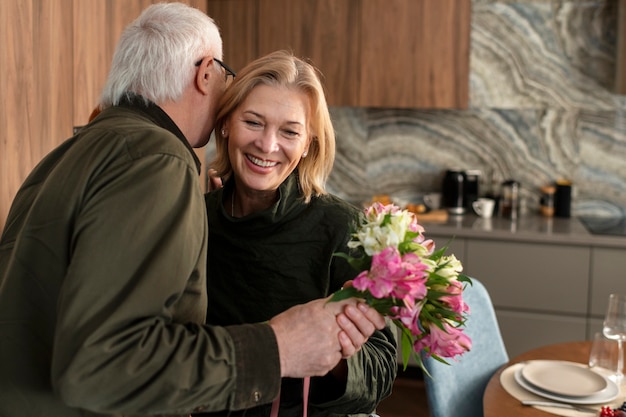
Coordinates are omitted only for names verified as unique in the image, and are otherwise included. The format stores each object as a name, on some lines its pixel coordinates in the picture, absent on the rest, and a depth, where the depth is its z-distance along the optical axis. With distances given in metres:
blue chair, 2.60
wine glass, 2.49
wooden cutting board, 4.70
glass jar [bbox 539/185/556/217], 4.90
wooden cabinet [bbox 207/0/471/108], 4.72
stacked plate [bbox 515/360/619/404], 2.36
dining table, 2.29
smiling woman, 1.93
